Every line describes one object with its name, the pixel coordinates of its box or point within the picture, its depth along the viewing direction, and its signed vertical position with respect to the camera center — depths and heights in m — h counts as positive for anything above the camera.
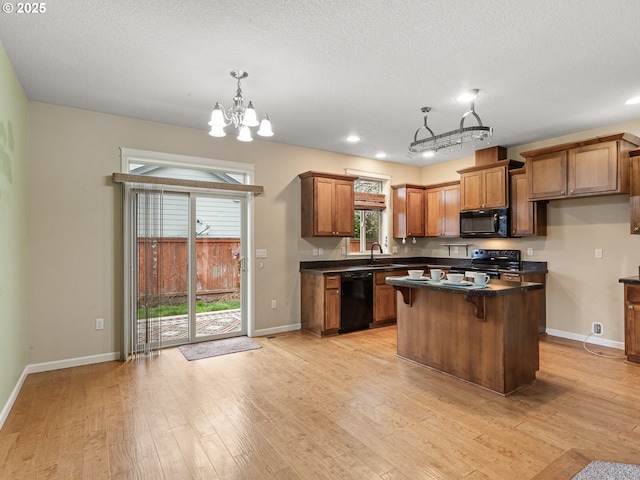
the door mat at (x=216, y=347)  4.23 -1.31
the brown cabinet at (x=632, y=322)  3.79 -0.88
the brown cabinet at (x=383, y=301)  5.53 -0.93
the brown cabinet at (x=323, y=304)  5.00 -0.88
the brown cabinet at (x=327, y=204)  5.29 +0.56
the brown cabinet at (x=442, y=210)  6.14 +0.55
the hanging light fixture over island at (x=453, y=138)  3.34 +1.01
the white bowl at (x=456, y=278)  3.45 -0.36
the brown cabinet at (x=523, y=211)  4.95 +0.40
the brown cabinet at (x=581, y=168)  4.03 +0.87
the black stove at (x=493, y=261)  5.30 -0.32
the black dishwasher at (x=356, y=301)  5.20 -0.89
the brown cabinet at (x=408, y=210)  6.46 +0.56
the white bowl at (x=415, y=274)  3.82 -0.35
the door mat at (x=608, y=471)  1.98 -1.31
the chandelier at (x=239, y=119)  2.82 +1.00
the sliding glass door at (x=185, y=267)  4.15 -0.31
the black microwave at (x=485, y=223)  5.21 +0.26
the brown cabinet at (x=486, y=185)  5.22 +0.84
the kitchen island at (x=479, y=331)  3.07 -0.84
